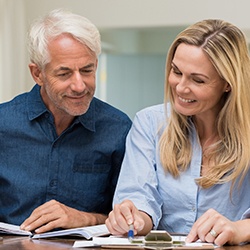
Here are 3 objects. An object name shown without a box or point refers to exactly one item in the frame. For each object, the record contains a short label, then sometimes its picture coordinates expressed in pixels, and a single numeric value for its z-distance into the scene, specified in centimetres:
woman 297
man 328
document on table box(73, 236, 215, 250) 248
